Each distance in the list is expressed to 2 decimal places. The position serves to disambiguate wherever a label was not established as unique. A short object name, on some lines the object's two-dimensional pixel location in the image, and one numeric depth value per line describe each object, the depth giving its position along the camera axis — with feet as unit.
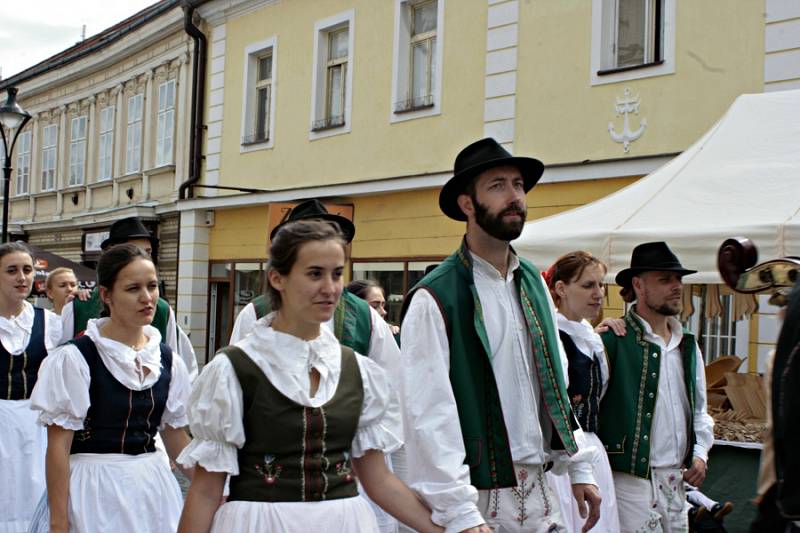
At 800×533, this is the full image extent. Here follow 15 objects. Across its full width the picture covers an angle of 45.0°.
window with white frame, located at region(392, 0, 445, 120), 44.96
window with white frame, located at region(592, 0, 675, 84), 35.58
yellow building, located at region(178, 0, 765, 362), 34.55
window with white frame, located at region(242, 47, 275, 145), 55.83
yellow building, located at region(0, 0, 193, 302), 63.21
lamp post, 45.47
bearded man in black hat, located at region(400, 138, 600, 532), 10.01
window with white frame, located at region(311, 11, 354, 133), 49.90
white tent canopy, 19.10
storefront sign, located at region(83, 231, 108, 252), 70.49
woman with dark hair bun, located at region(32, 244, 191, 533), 12.01
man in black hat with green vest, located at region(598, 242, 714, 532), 15.69
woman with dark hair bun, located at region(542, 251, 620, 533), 15.49
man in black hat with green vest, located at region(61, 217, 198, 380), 18.97
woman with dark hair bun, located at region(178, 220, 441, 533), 9.02
